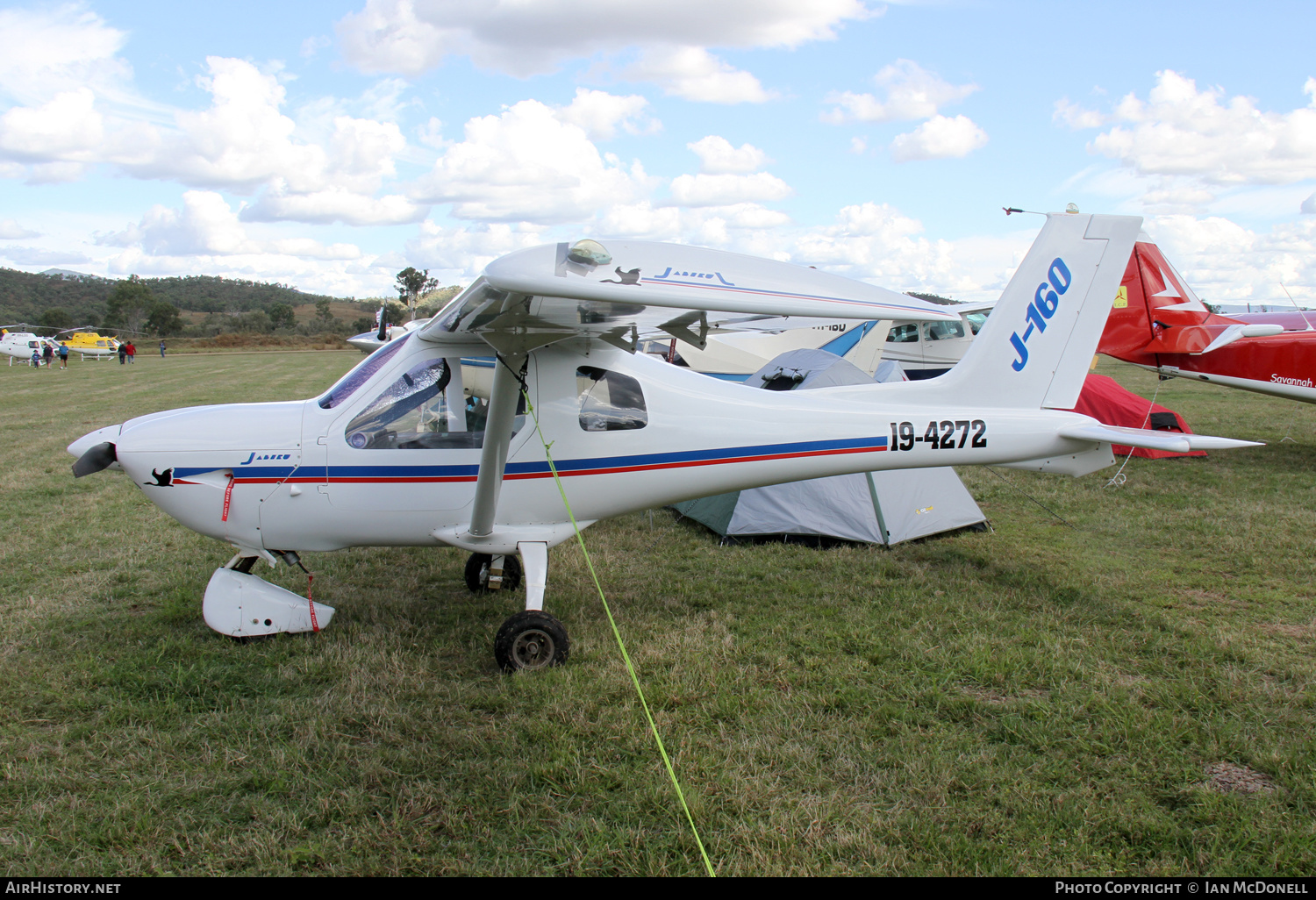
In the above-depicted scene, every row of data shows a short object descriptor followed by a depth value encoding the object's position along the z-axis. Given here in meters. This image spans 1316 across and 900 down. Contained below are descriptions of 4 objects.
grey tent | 6.62
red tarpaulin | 9.71
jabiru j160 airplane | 4.32
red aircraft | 10.27
